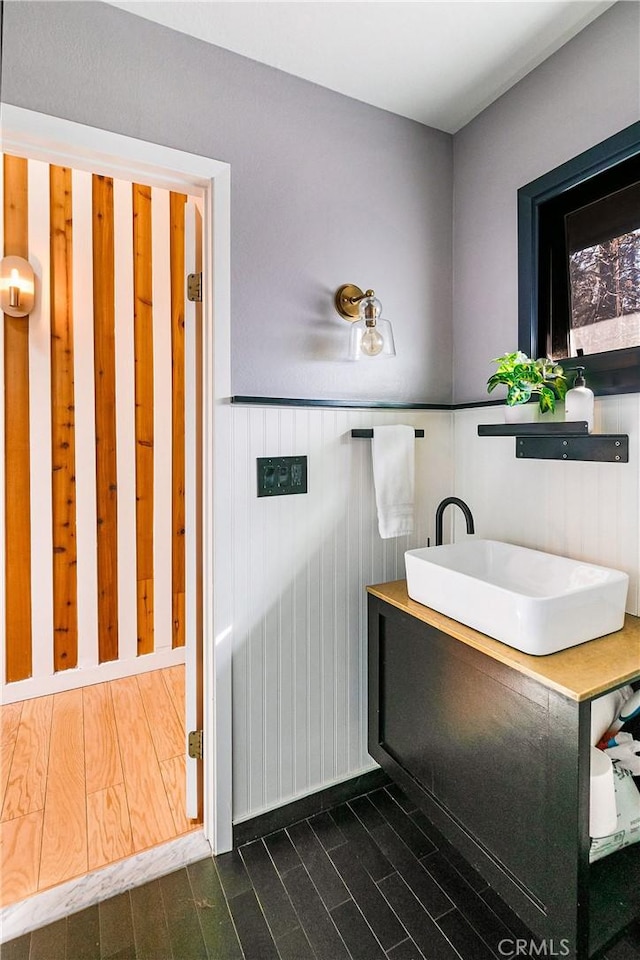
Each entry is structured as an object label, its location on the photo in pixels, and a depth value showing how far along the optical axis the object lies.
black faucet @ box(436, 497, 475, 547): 1.61
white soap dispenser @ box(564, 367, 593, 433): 1.41
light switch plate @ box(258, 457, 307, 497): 1.58
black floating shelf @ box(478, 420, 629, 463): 1.35
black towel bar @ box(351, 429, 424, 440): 1.72
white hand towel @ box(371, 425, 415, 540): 1.71
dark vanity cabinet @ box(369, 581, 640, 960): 1.02
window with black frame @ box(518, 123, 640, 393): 1.42
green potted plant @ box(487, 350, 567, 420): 1.48
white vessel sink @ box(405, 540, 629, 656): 1.14
